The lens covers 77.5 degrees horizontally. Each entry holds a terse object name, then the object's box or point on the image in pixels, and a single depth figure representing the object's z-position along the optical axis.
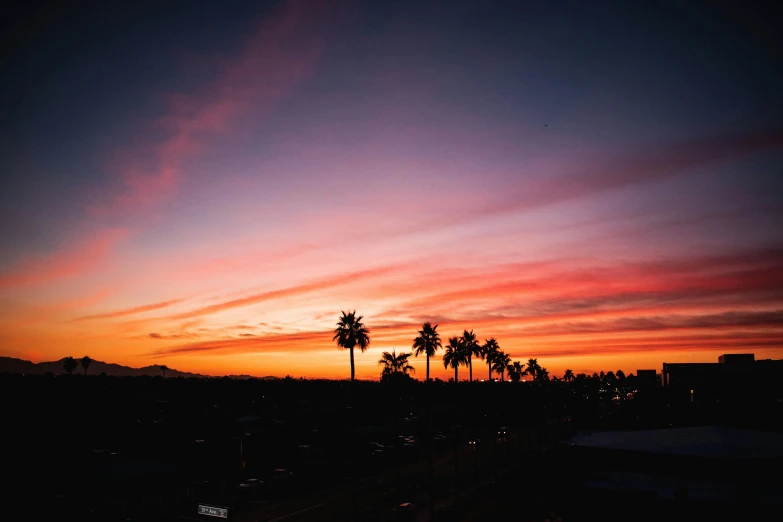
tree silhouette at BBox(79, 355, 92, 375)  193.02
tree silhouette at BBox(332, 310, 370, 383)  84.25
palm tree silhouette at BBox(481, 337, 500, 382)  138.01
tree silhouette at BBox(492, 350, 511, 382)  149.25
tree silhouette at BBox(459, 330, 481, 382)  118.32
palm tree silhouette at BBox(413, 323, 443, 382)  105.44
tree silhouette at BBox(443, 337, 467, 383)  117.44
